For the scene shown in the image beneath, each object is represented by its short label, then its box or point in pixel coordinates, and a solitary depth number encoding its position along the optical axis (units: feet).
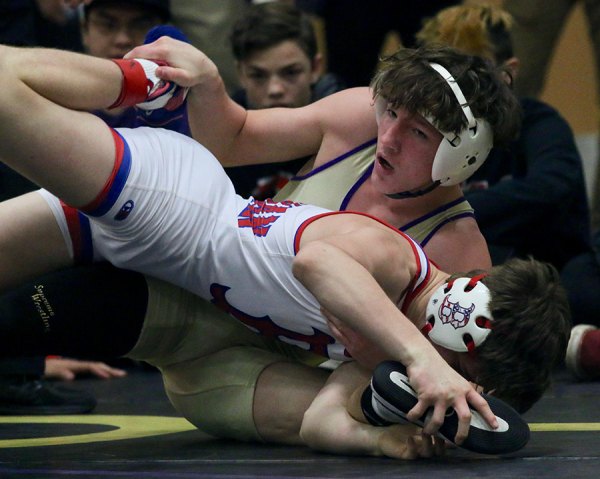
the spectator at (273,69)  33.42
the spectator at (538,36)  39.27
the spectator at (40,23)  34.24
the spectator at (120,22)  33.60
